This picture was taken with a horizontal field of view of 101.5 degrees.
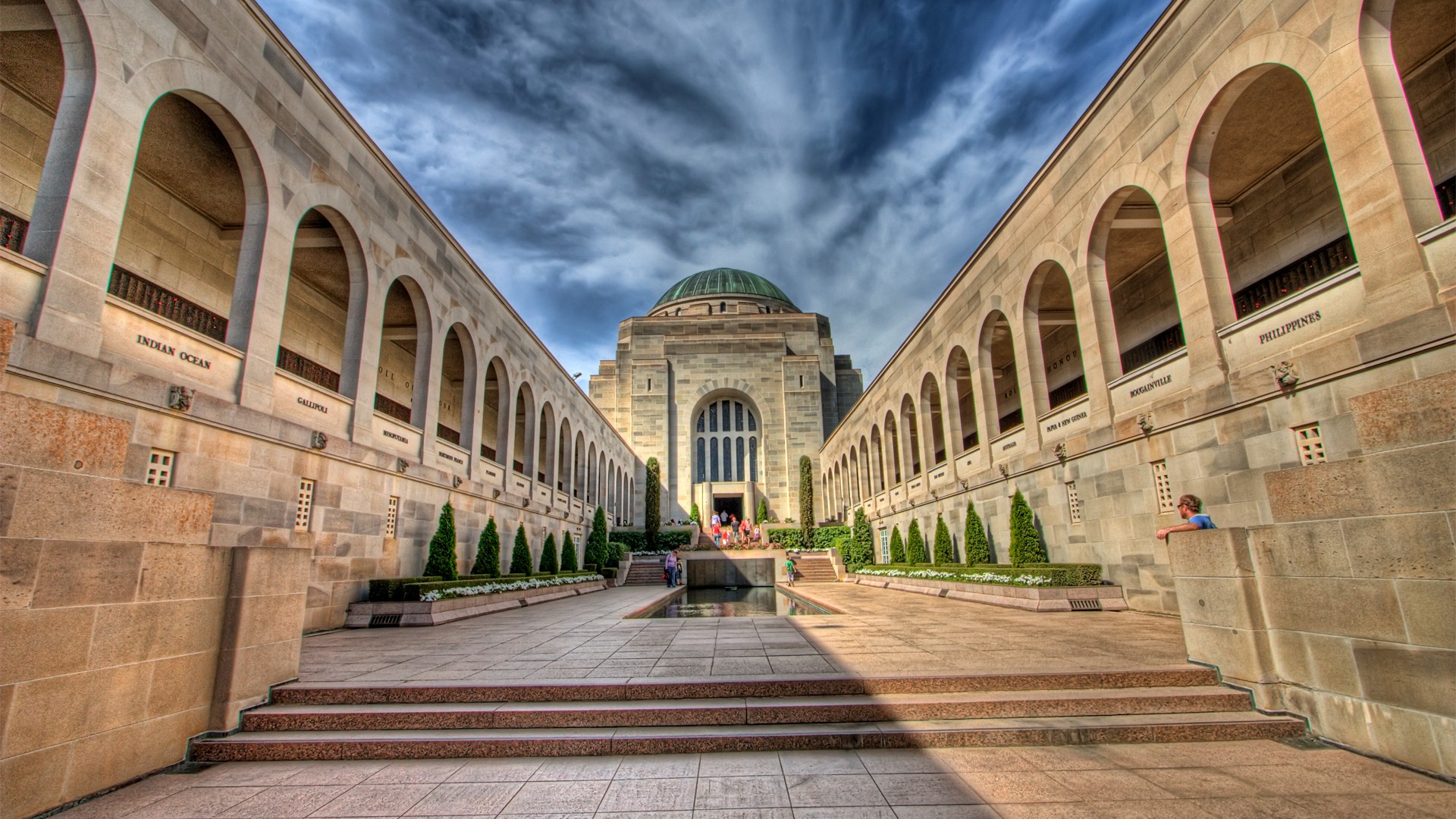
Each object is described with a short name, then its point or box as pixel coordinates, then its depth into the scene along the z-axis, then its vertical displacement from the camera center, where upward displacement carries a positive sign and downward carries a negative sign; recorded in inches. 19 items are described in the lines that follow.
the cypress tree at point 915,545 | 900.6 -18.2
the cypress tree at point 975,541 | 708.0 -11.6
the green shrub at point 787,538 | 1482.5 -3.1
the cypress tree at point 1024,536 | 607.8 -5.9
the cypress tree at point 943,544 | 808.3 -16.2
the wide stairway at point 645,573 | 1160.2 -63.0
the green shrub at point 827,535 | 1391.5 +0.1
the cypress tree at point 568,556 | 997.2 -22.9
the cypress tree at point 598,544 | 1143.6 -6.2
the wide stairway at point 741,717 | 201.2 -63.5
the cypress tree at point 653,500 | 1540.4 +104.5
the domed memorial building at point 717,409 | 1775.3 +396.2
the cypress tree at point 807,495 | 1603.1 +111.3
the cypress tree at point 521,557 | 789.9 -18.7
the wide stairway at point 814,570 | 1123.3 -63.3
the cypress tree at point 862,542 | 1130.7 -14.5
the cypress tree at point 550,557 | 928.3 -21.9
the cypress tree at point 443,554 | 581.3 -9.3
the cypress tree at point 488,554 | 687.7 -10.8
